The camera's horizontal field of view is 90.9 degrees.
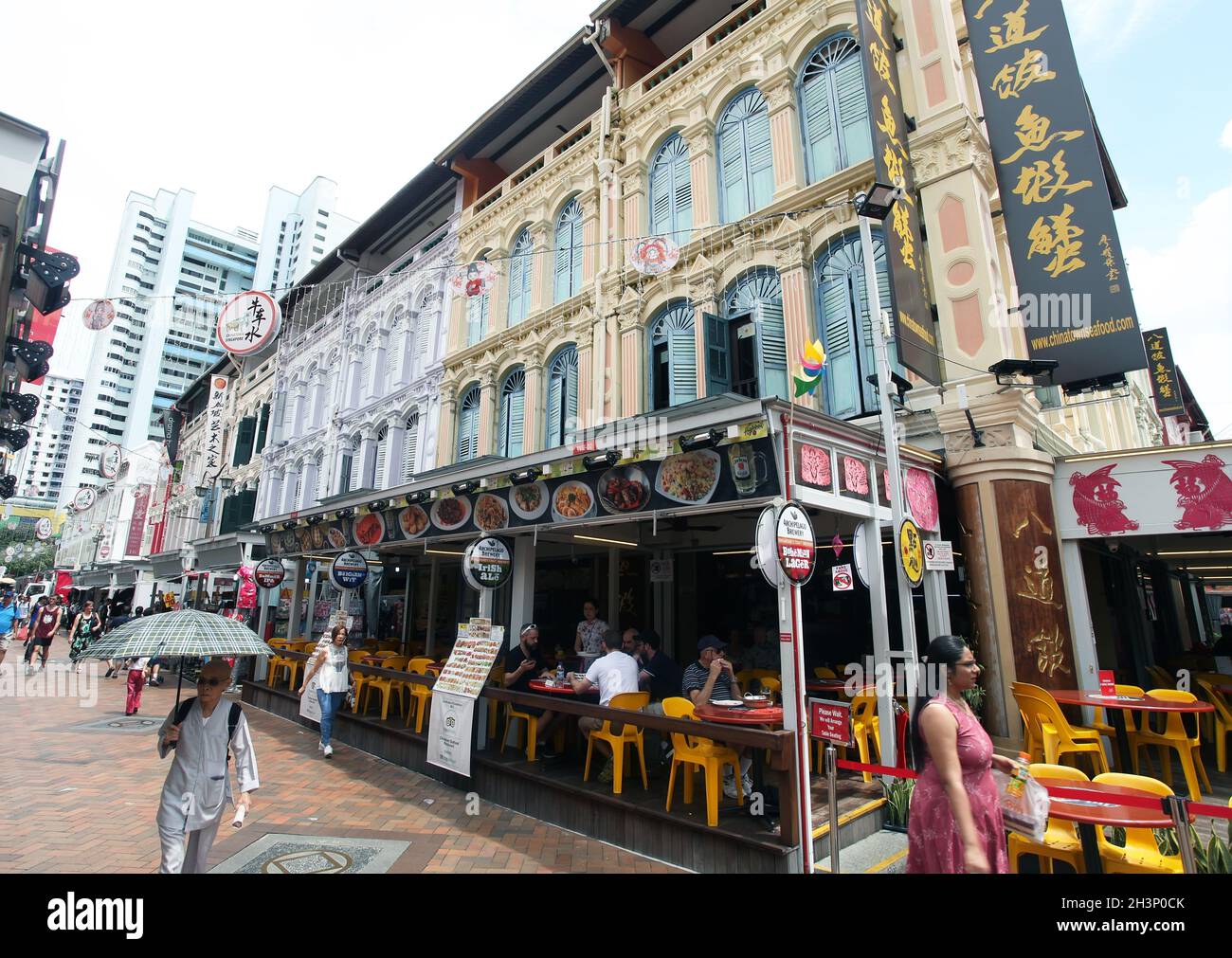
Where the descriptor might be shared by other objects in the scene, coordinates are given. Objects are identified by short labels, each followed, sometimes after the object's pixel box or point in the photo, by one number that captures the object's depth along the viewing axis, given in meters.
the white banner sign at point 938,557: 7.24
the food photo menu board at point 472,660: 7.77
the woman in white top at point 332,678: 9.02
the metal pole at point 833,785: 4.36
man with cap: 6.18
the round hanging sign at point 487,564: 8.52
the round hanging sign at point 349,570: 12.37
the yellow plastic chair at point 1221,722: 7.55
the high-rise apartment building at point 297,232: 88.38
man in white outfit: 3.90
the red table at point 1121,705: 6.10
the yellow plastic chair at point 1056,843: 3.81
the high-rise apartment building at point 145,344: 71.00
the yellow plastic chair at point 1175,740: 6.16
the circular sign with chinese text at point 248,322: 12.36
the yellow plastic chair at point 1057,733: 6.35
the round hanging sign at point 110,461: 28.94
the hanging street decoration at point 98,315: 12.62
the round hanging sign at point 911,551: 6.06
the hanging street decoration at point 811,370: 6.38
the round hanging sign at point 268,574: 14.59
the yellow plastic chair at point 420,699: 8.97
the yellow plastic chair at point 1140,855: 3.54
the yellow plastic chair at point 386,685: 9.80
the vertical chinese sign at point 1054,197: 7.88
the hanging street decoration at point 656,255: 10.25
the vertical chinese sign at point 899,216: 7.57
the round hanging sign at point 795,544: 5.14
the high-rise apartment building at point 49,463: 62.81
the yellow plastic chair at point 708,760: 5.34
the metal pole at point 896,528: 6.23
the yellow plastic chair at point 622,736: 6.20
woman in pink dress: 2.89
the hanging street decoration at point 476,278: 12.58
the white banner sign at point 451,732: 7.43
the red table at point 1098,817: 3.27
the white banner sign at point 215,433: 28.00
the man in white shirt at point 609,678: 6.89
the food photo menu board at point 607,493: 6.02
